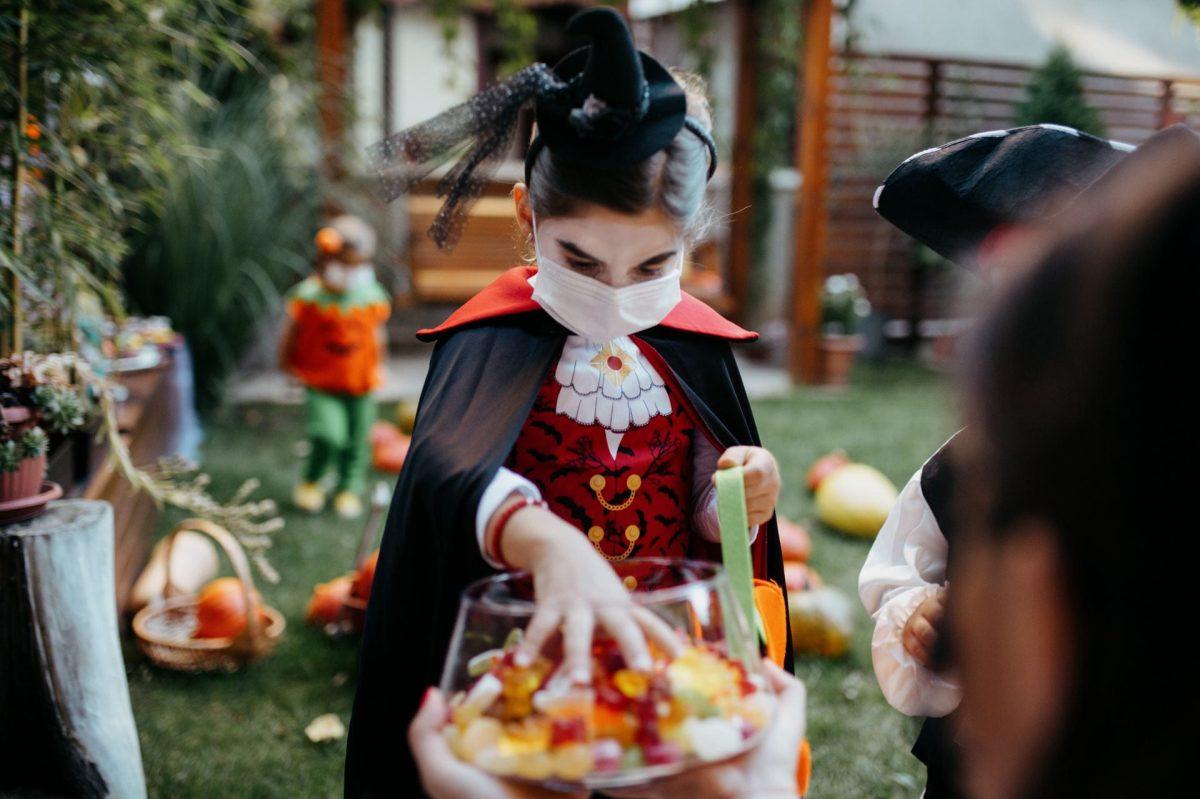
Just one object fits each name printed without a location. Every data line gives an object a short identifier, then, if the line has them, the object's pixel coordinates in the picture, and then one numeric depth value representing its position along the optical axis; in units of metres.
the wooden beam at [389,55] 10.20
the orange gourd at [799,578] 3.91
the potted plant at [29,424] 2.35
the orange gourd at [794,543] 4.30
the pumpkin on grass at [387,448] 5.83
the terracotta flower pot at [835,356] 8.61
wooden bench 8.93
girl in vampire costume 1.45
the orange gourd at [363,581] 3.53
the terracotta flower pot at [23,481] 2.33
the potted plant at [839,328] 8.63
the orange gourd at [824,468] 5.47
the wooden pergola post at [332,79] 7.43
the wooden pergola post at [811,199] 8.17
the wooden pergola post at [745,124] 9.64
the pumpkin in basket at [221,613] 3.51
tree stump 2.32
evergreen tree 9.88
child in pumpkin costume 5.15
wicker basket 3.39
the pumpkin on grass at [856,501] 4.94
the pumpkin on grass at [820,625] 3.67
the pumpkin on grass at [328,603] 3.81
